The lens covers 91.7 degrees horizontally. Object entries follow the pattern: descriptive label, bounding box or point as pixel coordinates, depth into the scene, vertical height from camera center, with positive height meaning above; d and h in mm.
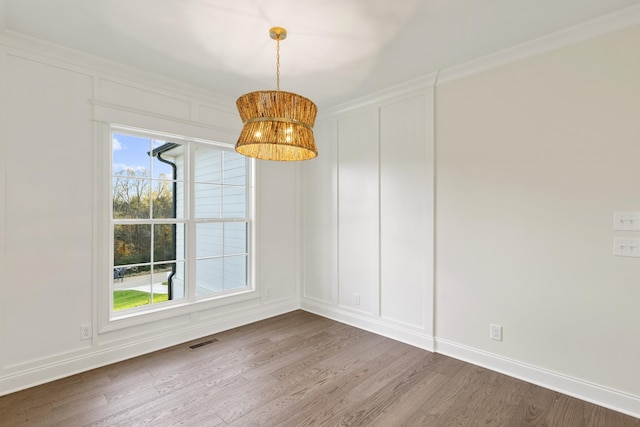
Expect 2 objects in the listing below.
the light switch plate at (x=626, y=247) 2074 -218
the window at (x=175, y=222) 2992 -72
